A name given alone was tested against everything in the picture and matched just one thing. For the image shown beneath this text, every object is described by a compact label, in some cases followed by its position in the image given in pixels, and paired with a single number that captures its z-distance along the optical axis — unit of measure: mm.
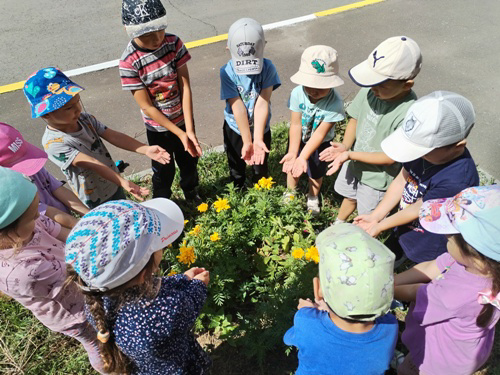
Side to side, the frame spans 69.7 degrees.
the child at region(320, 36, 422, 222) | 2182
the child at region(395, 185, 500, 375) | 1455
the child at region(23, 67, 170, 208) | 2203
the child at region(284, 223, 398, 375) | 1321
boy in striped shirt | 2518
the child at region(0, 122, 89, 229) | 2025
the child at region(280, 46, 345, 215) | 2559
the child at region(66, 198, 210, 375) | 1275
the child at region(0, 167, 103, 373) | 1597
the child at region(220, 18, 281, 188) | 2583
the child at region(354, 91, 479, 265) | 1815
